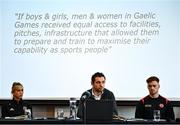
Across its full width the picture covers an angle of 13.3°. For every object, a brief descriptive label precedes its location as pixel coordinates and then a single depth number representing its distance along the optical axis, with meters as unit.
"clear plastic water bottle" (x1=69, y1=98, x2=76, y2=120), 8.75
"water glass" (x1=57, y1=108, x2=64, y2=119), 8.98
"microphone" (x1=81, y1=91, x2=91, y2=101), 8.23
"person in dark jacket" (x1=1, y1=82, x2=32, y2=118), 10.08
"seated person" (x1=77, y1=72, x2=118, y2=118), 9.83
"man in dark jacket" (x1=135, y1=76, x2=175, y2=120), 9.59
